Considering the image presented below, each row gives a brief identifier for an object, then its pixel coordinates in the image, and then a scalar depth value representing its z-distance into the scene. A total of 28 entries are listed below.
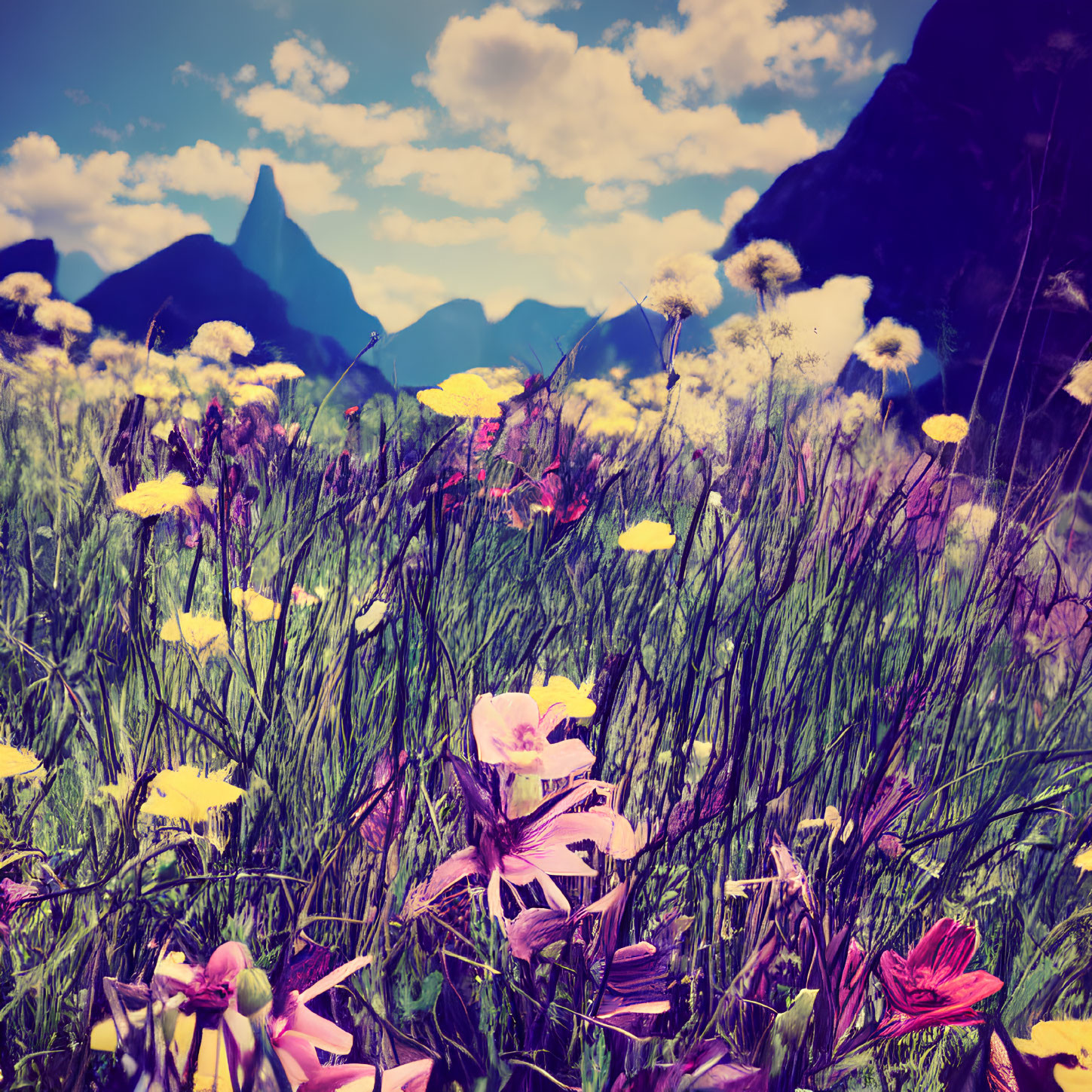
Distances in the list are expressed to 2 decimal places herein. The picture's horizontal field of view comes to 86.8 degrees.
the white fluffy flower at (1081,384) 1.13
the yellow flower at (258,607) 0.66
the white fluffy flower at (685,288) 1.01
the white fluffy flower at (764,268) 1.13
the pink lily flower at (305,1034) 0.36
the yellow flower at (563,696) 0.50
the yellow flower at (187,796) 0.44
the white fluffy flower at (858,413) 1.16
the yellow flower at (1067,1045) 0.45
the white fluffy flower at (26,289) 1.01
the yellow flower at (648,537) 0.76
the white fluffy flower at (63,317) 1.06
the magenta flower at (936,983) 0.41
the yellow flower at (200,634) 0.60
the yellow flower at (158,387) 1.09
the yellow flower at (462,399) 0.95
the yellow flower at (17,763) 0.48
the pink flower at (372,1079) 0.37
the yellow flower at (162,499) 0.58
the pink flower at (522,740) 0.42
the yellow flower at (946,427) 1.11
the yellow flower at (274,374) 1.09
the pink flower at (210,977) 0.34
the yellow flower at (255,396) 1.06
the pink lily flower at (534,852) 0.41
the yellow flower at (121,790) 0.48
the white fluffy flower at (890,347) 1.19
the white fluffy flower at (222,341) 1.11
